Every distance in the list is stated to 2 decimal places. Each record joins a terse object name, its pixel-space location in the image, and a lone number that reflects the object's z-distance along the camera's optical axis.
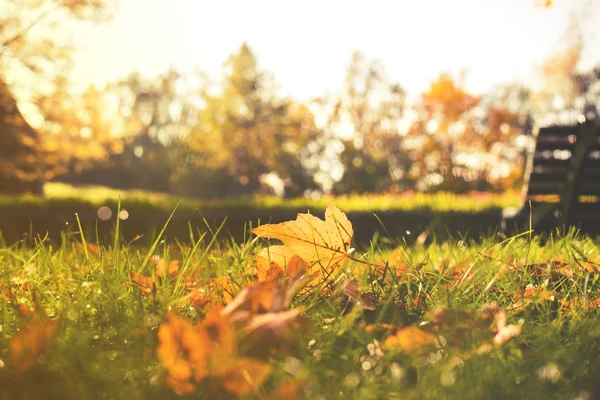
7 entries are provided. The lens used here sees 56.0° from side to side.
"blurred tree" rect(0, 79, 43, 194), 12.07
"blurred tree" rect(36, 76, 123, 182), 13.18
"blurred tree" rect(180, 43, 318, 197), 22.49
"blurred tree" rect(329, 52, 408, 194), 23.02
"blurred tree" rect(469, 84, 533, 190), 26.18
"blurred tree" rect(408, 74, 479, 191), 24.41
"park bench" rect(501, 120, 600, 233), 1.41
